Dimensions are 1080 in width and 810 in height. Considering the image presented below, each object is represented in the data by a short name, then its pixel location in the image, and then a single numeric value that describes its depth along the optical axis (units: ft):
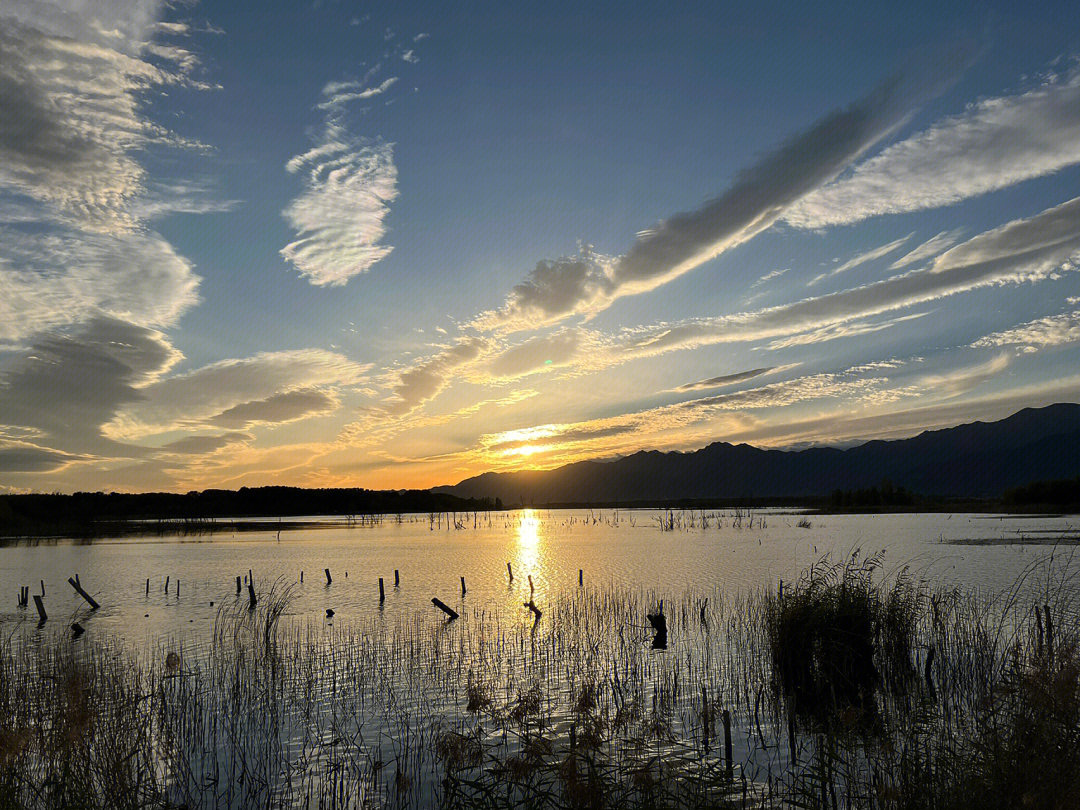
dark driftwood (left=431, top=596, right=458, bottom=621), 106.32
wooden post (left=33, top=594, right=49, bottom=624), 109.09
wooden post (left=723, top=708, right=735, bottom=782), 40.20
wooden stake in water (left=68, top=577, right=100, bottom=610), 118.03
